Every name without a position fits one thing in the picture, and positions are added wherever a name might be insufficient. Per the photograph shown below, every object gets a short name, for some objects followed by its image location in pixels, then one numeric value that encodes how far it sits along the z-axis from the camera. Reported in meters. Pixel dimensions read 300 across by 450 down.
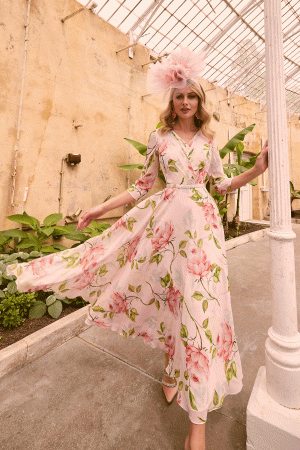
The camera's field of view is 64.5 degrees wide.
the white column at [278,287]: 1.00
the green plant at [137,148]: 4.17
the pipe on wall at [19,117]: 3.11
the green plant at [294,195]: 8.94
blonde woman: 1.01
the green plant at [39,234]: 2.67
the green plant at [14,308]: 1.92
